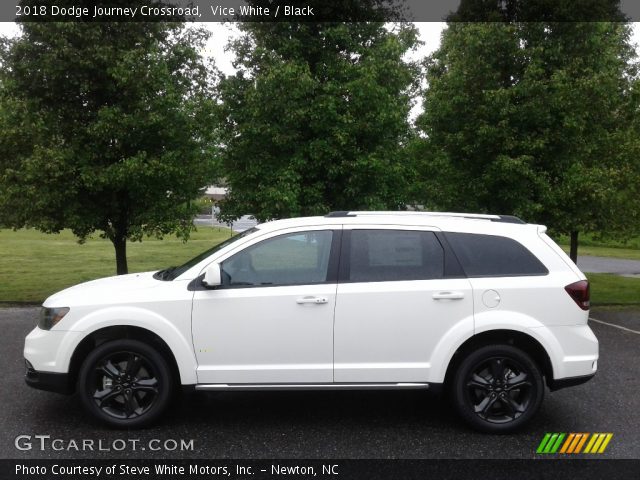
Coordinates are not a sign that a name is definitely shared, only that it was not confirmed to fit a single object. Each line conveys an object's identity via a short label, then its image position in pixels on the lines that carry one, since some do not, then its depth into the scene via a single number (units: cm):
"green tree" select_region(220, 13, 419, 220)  1078
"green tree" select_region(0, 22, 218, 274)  1044
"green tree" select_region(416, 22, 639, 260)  1093
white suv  469
